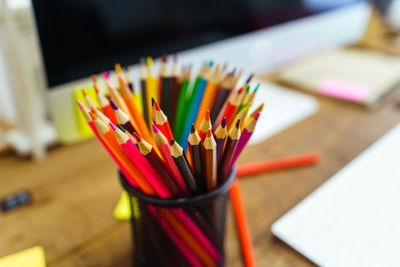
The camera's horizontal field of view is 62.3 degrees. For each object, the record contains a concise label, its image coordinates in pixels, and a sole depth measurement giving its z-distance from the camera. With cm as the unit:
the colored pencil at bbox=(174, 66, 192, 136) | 32
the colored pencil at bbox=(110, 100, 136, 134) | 25
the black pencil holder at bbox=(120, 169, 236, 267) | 25
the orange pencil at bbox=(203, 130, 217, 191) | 23
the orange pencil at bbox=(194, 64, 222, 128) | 31
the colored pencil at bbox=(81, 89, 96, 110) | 26
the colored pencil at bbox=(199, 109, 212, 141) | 24
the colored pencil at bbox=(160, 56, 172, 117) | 32
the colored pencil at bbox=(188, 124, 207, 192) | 23
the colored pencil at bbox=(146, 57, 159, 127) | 32
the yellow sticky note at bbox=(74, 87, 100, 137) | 43
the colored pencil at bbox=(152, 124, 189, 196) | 22
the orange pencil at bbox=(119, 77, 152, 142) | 29
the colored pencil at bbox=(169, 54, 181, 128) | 33
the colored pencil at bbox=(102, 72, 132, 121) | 28
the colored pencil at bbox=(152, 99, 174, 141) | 23
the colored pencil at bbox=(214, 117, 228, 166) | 24
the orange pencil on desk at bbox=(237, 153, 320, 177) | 45
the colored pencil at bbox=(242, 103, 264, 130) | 26
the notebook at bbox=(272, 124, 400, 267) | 31
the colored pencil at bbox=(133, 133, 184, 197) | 22
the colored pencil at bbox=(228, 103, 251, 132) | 25
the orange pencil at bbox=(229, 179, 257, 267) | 32
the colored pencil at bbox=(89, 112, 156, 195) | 23
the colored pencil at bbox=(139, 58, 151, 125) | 33
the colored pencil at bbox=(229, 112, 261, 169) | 25
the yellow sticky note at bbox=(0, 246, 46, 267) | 32
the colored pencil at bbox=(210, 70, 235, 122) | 31
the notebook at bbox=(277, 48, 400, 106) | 64
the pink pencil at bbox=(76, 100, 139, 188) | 24
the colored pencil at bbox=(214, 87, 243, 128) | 28
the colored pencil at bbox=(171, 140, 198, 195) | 23
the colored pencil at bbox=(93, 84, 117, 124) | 27
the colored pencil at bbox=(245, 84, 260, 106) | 27
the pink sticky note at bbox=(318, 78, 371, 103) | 62
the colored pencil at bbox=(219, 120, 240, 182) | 24
